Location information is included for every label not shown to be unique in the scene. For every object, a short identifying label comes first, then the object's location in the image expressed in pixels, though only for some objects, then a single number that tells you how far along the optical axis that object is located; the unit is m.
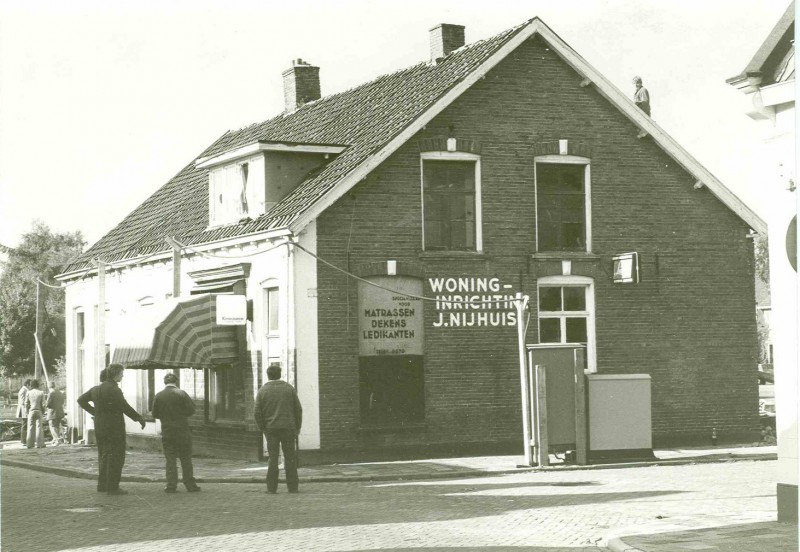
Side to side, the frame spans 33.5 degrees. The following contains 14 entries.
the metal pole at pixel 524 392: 21.94
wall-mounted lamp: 25.25
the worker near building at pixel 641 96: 27.98
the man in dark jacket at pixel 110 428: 18.16
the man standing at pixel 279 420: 18.08
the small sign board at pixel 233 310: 24.84
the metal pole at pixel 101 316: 30.64
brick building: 24.08
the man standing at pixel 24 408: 34.99
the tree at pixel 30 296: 71.06
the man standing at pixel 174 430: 18.61
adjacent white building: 12.91
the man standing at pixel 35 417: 32.94
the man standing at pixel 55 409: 32.91
